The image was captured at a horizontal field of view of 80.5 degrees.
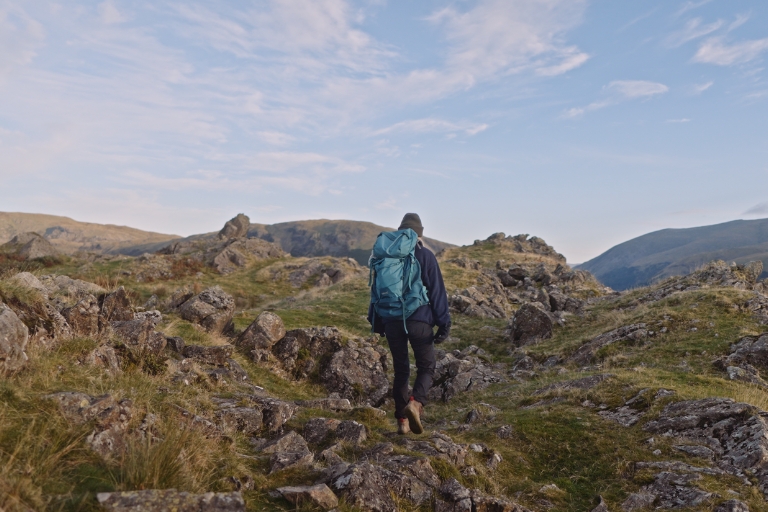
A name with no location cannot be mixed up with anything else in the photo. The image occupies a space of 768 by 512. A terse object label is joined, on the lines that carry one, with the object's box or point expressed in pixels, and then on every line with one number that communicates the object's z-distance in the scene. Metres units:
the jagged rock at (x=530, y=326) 19.84
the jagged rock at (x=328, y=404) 8.98
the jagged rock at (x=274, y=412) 7.25
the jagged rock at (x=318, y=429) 7.10
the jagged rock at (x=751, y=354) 12.13
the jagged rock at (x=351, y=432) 6.91
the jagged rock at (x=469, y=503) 5.44
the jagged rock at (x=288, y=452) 5.58
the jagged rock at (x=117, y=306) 10.23
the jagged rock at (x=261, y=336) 12.85
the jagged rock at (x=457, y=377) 13.56
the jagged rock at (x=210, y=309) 14.31
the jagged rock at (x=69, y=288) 10.23
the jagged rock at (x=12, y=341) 5.62
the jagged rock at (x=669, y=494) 5.76
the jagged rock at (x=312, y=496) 4.67
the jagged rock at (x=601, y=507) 5.89
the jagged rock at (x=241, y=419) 6.72
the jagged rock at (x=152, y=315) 11.85
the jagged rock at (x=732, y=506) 5.35
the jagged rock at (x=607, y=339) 15.61
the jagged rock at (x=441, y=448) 6.61
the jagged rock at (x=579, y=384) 10.95
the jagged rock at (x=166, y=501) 3.52
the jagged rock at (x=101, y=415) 4.61
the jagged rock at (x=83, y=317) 8.12
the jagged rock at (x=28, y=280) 8.37
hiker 7.48
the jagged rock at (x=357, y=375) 12.66
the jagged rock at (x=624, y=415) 8.68
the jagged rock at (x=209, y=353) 10.55
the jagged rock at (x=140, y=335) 8.76
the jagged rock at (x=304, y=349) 12.91
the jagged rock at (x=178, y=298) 16.94
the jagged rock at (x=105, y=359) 7.09
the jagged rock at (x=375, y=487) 4.99
